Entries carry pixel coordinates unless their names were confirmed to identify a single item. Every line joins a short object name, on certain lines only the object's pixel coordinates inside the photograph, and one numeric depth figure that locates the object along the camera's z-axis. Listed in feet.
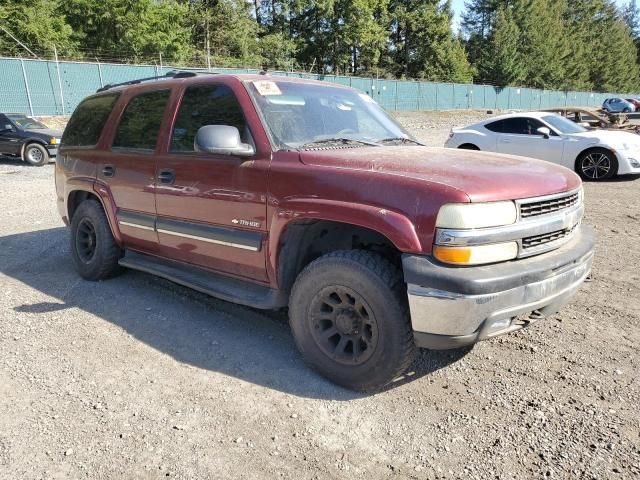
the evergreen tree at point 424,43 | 188.03
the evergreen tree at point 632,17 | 318.86
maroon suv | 8.76
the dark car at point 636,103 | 125.47
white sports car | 33.88
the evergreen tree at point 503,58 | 189.57
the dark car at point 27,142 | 48.47
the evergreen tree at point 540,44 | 208.54
